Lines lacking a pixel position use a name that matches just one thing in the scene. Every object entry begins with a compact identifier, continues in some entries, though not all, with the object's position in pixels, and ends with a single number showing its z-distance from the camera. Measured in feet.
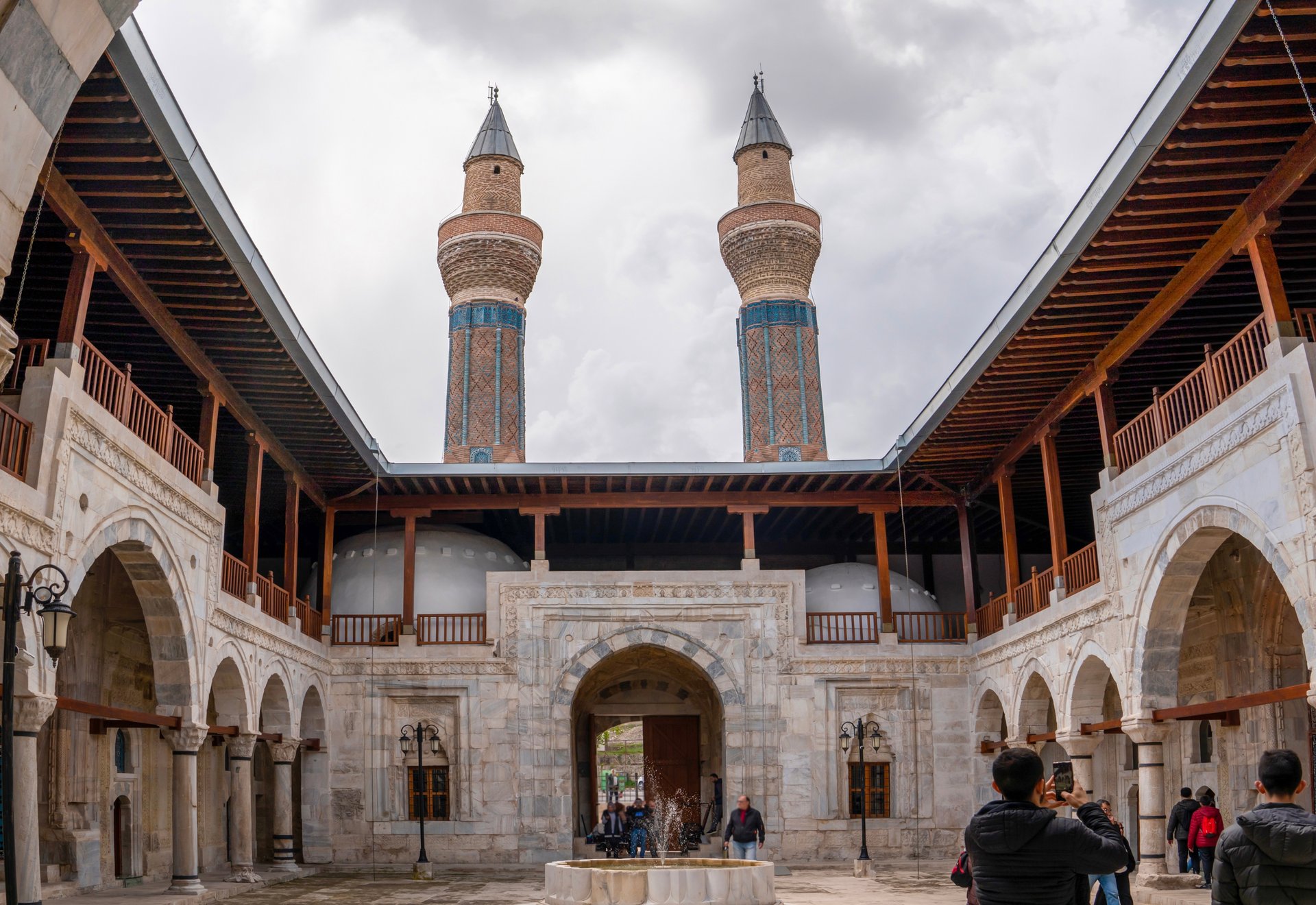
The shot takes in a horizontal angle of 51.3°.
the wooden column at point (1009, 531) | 60.80
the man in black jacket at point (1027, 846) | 11.90
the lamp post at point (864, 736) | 60.90
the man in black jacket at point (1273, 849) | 12.01
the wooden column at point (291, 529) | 60.23
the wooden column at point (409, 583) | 65.46
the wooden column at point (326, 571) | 65.36
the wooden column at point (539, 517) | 66.44
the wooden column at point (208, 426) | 47.52
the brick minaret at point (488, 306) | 90.38
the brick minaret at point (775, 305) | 90.48
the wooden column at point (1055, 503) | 53.78
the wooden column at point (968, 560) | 66.74
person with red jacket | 41.73
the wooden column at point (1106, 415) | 47.21
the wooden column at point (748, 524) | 66.23
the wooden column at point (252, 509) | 53.21
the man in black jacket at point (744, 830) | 46.62
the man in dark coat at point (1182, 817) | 45.01
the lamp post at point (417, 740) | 62.95
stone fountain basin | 35.78
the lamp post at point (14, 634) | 24.47
